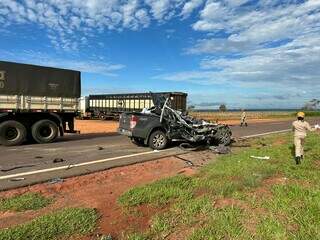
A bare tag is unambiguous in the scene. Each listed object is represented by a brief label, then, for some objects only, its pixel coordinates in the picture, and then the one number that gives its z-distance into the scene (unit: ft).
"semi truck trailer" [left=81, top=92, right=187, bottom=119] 68.00
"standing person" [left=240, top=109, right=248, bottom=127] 62.27
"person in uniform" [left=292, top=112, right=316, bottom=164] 20.12
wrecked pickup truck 26.39
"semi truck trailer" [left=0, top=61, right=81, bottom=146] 28.27
